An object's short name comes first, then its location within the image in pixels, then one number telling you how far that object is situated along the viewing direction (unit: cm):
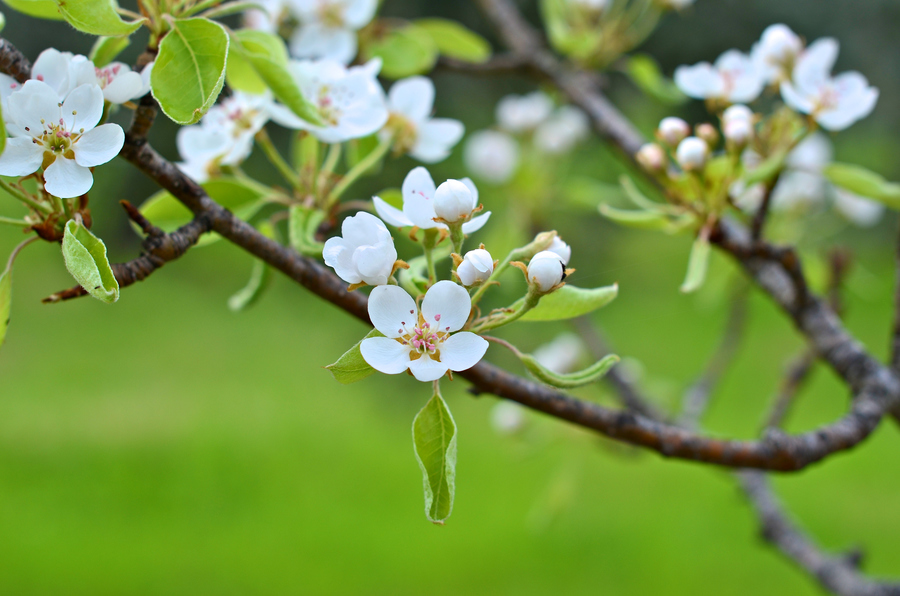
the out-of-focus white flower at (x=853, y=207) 175
